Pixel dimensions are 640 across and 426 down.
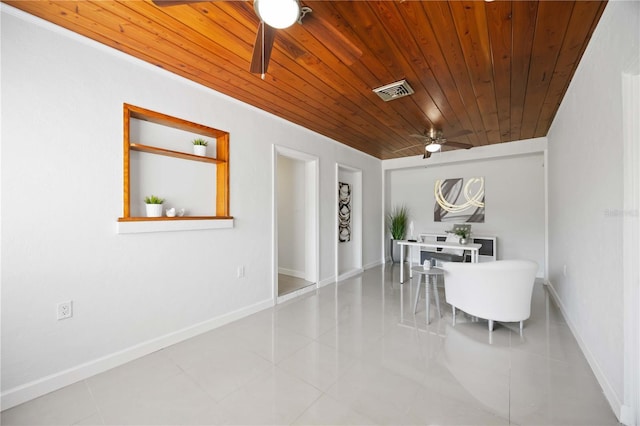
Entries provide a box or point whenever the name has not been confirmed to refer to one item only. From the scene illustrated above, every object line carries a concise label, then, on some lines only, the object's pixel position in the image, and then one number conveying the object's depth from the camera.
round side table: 2.89
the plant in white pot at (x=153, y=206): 2.27
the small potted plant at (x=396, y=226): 5.96
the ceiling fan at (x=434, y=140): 3.85
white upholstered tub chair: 2.47
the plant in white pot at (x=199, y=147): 2.61
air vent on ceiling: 2.51
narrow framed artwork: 5.05
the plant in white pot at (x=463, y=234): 4.31
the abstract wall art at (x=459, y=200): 5.38
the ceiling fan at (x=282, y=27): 1.27
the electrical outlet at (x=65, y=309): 1.84
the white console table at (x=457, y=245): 4.02
